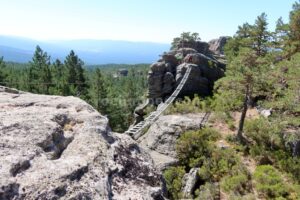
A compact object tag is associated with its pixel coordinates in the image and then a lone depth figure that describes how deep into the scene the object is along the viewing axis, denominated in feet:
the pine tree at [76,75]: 136.67
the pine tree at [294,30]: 71.27
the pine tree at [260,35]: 83.25
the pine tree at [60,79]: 124.16
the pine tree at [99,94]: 130.21
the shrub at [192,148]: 46.39
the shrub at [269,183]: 38.99
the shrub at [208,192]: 38.09
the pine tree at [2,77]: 126.77
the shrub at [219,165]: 42.91
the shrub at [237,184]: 39.91
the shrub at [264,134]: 50.98
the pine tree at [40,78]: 132.46
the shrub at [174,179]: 40.51
